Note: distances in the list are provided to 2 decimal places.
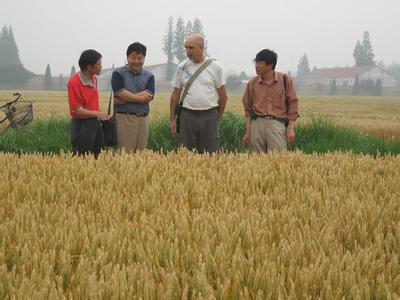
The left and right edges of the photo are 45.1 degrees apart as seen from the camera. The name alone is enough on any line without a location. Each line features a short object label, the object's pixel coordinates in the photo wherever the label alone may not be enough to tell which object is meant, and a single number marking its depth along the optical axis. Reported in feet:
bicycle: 34.48
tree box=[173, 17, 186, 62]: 368.68
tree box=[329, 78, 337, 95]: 253.03
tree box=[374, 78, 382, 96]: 247.09
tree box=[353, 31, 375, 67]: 416.26
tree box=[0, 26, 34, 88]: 260.01
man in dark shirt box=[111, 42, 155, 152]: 18.88
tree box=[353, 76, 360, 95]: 251.19
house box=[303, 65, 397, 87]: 356.38
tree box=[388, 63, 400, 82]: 595.47
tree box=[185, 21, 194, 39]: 377.71
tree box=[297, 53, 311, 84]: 520.59
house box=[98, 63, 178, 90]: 335.26
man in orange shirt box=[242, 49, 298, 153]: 19.36
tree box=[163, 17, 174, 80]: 355.15
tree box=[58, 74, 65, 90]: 279.51
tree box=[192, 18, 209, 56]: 372.01
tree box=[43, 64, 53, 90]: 278.87
